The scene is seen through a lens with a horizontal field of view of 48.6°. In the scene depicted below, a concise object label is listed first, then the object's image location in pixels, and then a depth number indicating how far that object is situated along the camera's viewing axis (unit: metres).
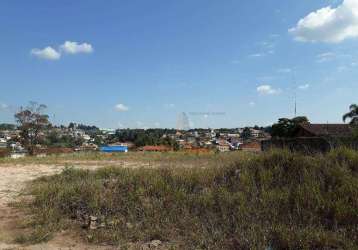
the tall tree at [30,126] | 40.66
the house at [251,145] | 41.41
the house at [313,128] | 32.47
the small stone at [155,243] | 5.07
